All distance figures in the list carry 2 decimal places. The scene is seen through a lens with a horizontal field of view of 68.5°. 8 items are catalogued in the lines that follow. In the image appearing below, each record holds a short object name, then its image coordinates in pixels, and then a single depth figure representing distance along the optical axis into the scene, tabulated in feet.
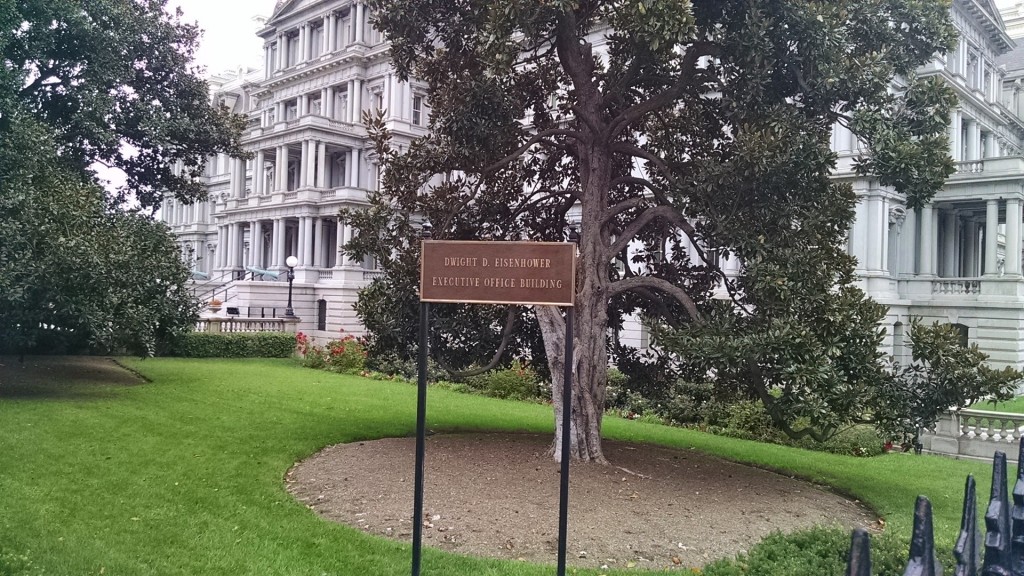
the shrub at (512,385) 73.15
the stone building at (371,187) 101.09
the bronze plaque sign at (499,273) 21.58
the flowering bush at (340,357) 84.38
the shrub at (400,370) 78.02
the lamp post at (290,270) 102.78
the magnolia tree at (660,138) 30.73
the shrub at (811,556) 16.80
